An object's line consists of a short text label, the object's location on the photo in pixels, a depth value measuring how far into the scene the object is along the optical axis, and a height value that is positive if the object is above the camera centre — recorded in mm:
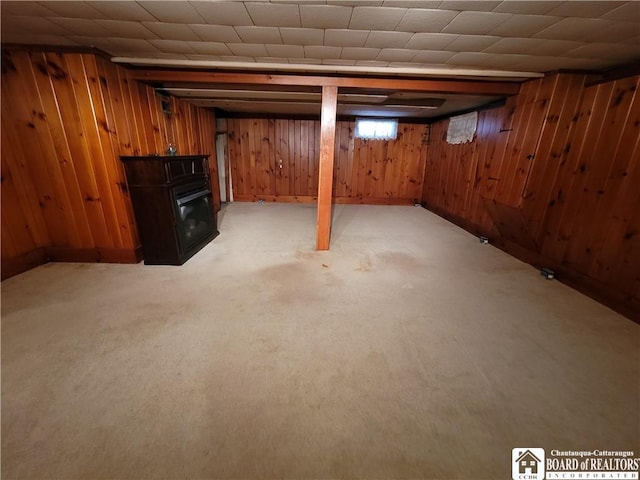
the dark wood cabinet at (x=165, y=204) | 2541 -509
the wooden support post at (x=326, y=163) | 2850 -64
